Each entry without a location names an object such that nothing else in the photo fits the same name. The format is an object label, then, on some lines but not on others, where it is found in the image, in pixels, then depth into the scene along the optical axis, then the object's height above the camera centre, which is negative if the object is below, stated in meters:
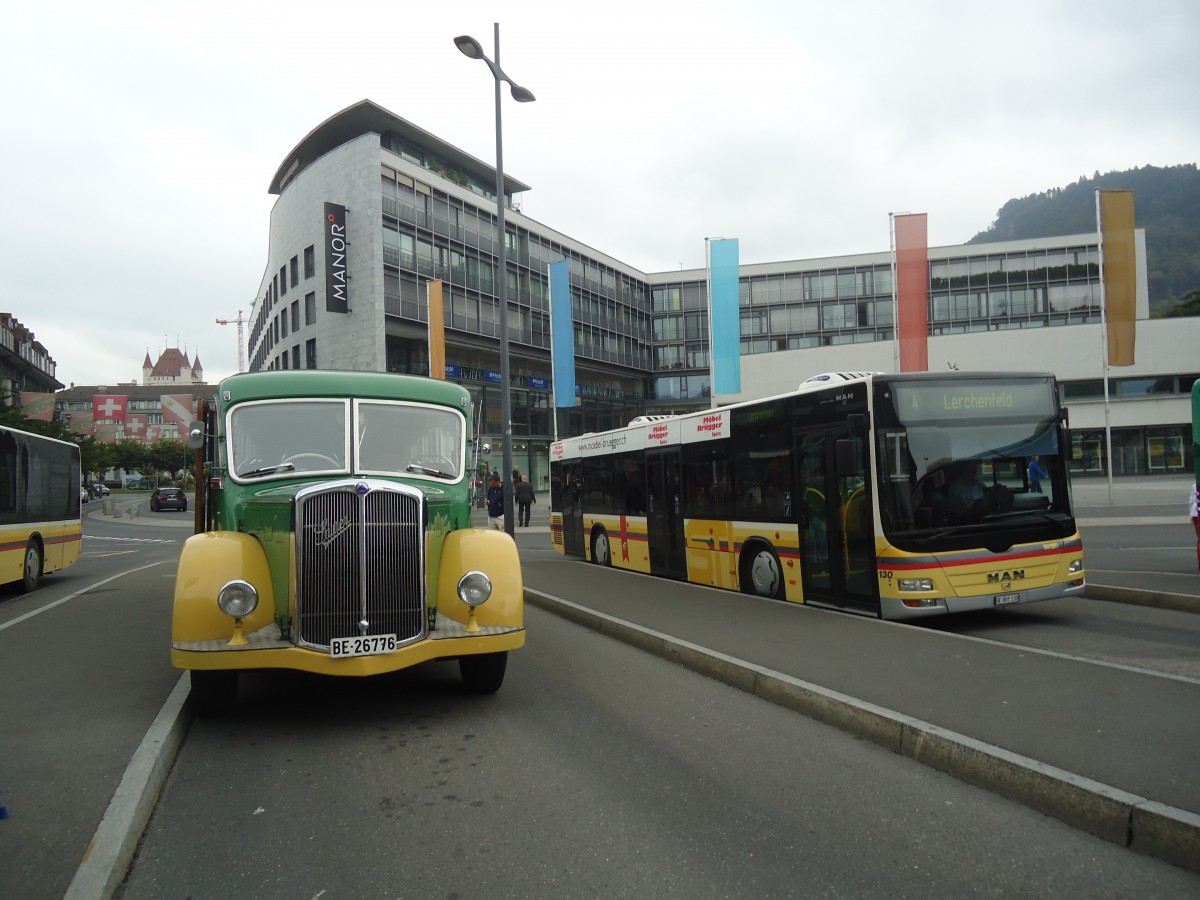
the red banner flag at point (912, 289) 27.22 +5.93
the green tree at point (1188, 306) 67.21 +12.78
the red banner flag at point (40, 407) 52.34 +5.60
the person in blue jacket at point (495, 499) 23.73 -0.49
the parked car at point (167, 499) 52.16 -0.53
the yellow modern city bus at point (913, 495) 8.86 -0.27
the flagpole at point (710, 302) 27.66 +5.65
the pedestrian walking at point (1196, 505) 11.73 -0.61
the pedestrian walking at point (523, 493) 27.44 -0.40
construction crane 147.00 +27.75
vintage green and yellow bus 5.59 -0.50
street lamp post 16.40 +4.74
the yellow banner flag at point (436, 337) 31.39 +5.48
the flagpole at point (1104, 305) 27.25 +5.26
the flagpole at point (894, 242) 27.48 +7.52
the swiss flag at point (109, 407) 83.62 +8.81
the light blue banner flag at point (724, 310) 27.53 +5.42
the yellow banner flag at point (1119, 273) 26.64 +6.09
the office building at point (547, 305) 44.34 +11.41
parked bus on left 14.01 -0.22
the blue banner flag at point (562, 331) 30.84 +5.44
